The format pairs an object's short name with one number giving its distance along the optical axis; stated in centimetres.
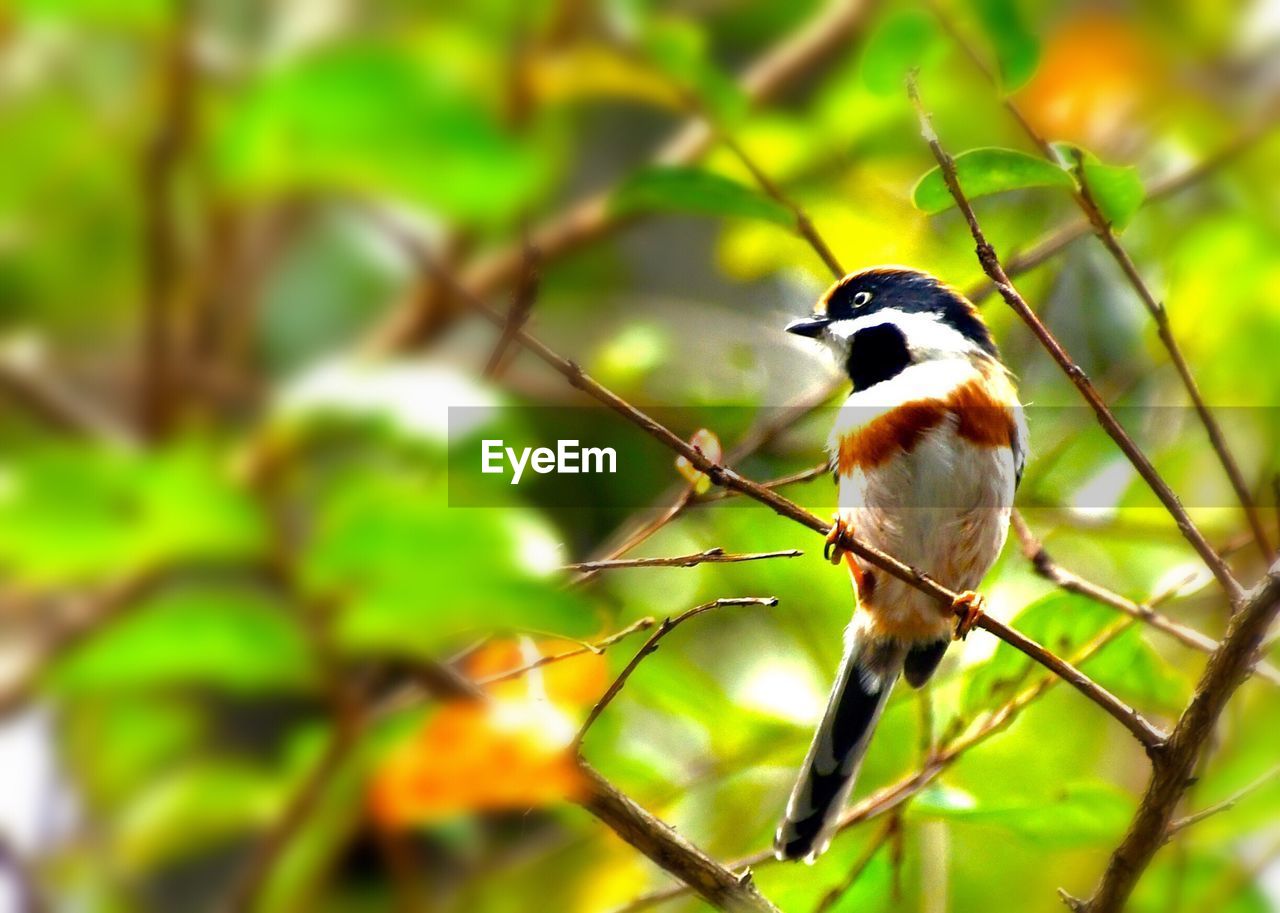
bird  360
